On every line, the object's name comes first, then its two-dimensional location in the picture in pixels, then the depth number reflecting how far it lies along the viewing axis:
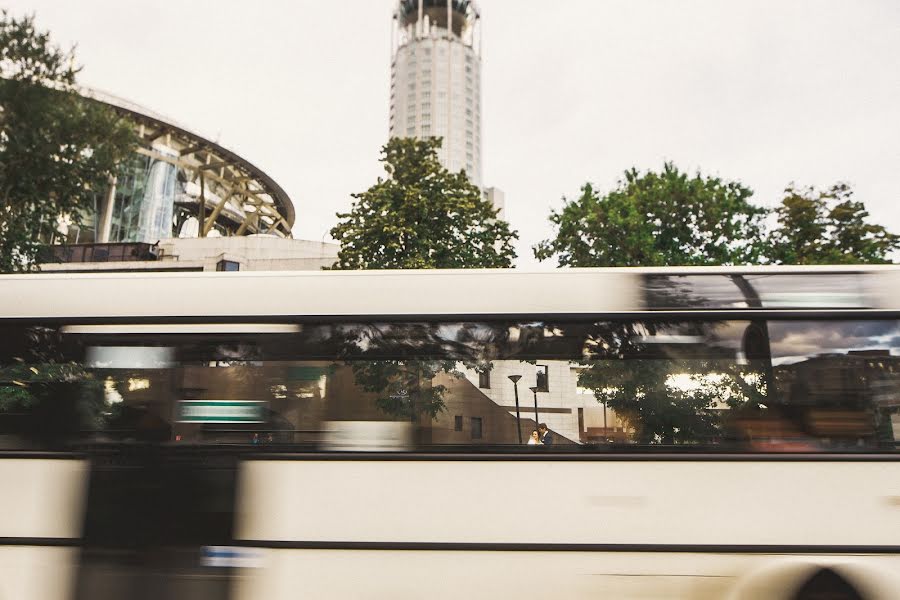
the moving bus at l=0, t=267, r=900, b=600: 4.21
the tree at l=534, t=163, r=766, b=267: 23.14
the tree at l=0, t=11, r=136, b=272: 17.88
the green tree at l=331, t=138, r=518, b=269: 20.91
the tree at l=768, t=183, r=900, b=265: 22.97
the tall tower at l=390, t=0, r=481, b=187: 152.62
